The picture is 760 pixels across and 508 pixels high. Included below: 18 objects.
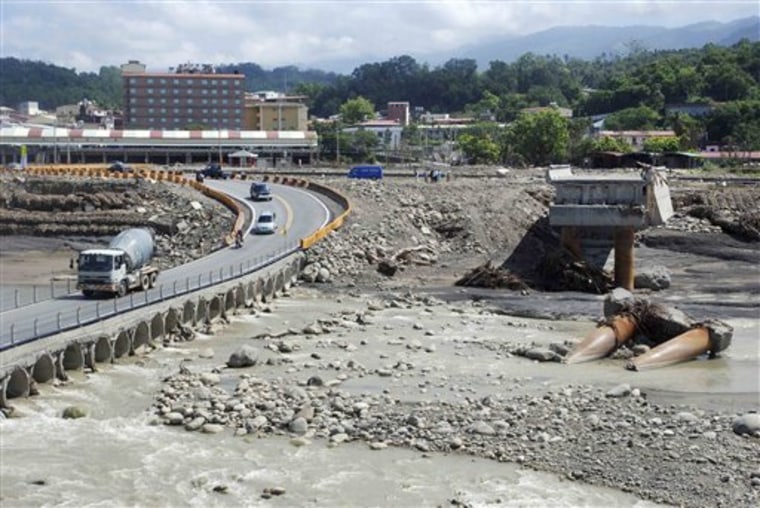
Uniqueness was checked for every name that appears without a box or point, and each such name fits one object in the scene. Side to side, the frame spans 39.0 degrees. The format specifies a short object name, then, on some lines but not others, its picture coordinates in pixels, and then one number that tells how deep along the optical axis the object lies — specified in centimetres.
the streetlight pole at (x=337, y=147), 16795
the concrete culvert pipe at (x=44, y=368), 3509
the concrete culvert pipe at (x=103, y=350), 3897
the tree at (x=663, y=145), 15638
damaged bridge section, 6444
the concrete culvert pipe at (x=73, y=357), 3709
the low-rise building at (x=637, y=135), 17412
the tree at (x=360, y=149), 18358
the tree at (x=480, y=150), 16212
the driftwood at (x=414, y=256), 6788
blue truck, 10290
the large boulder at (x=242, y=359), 3997
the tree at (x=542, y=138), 14775
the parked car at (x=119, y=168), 10849
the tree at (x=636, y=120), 19688
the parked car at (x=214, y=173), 10756
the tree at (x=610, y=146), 14675
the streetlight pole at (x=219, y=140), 16110
